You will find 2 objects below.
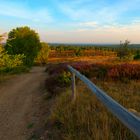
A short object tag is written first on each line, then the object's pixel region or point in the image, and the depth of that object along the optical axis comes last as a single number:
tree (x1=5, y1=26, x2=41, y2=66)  18.42
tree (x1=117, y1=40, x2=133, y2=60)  21.98
